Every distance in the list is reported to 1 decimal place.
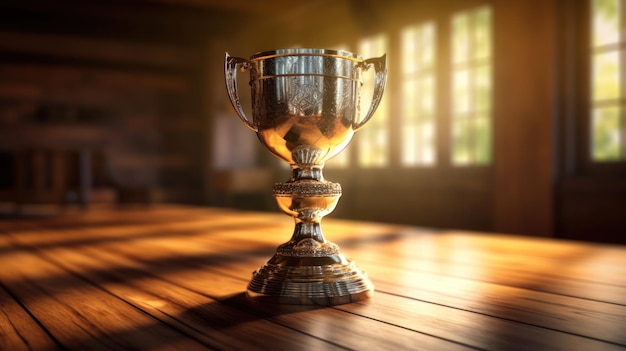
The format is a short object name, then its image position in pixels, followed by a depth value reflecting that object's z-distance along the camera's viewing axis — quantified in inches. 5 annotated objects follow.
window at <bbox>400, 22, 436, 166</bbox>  189.5
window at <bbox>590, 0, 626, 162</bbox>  135.3
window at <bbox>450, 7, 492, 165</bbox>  171.0
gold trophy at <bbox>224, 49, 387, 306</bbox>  39.7
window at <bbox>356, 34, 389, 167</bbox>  209.5
